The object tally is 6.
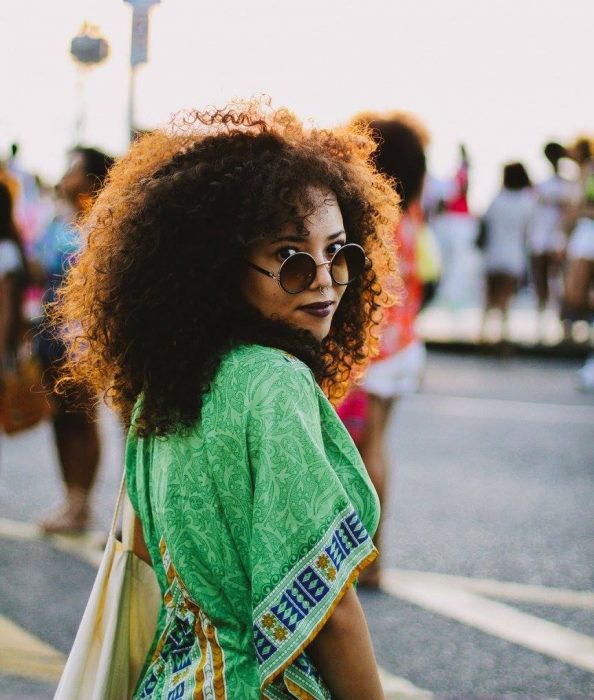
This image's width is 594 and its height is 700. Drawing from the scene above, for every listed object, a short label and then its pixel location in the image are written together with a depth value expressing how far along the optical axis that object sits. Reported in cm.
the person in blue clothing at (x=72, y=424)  509
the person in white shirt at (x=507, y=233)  1168
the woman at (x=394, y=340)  422
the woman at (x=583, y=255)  896
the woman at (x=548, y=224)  1229
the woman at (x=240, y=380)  159
